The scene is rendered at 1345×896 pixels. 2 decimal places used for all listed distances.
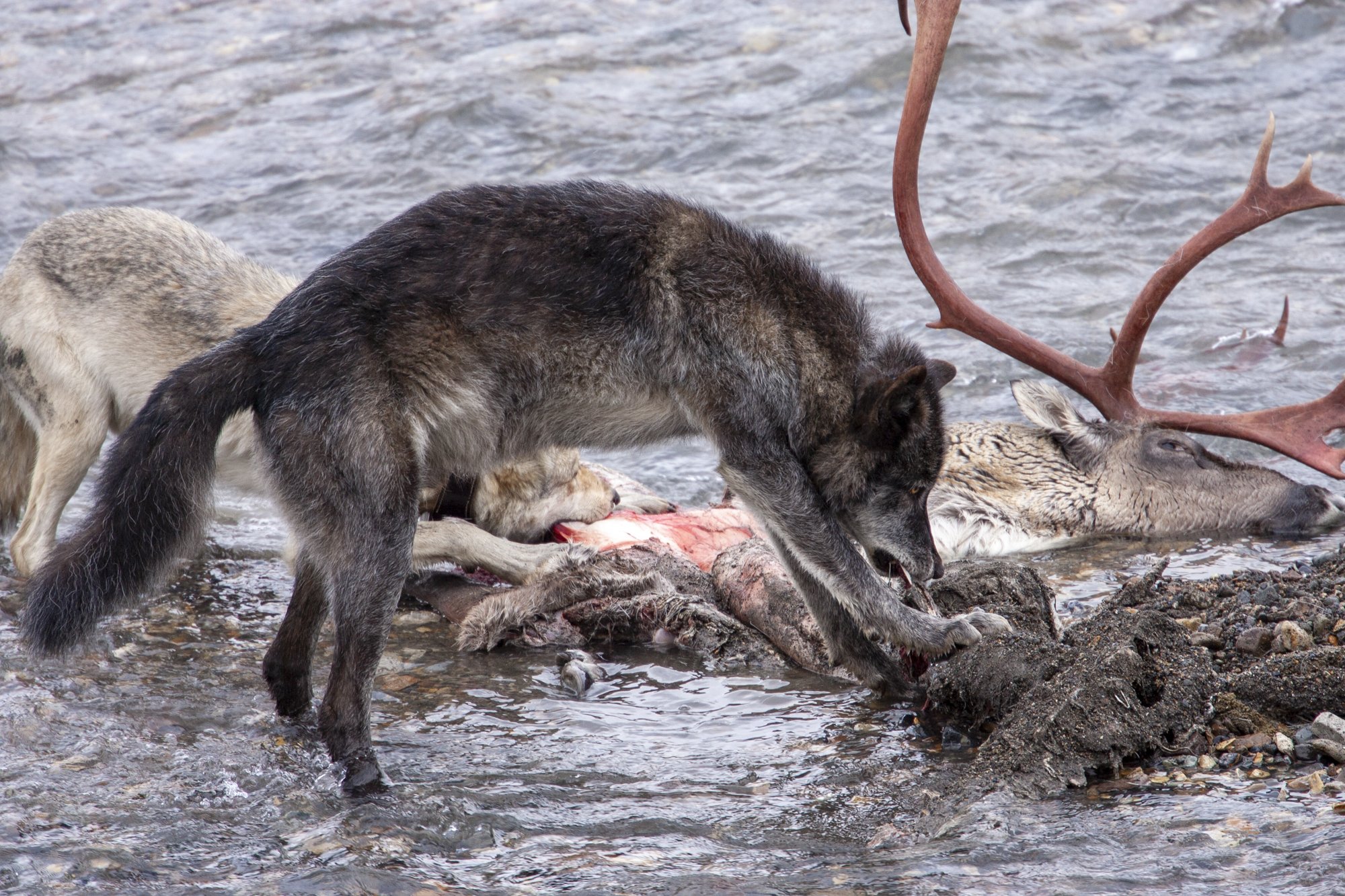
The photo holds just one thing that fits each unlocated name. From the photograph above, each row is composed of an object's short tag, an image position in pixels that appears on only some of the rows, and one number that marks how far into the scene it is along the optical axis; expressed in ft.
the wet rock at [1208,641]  30.96
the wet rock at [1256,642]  30.35
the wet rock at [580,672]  33.22
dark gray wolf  26.99
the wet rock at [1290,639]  29.99
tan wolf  41.83
